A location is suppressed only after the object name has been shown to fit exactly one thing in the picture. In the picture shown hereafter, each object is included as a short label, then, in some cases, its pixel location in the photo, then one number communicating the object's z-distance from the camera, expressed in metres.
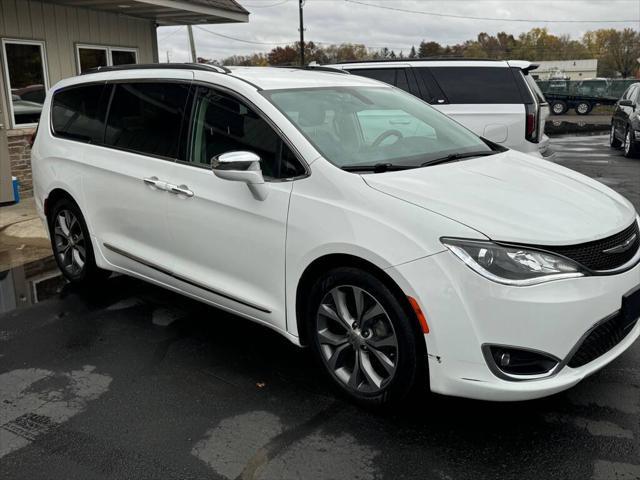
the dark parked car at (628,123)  13.67
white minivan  2.78
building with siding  9.70
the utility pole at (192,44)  23.62
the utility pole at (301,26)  40.44
